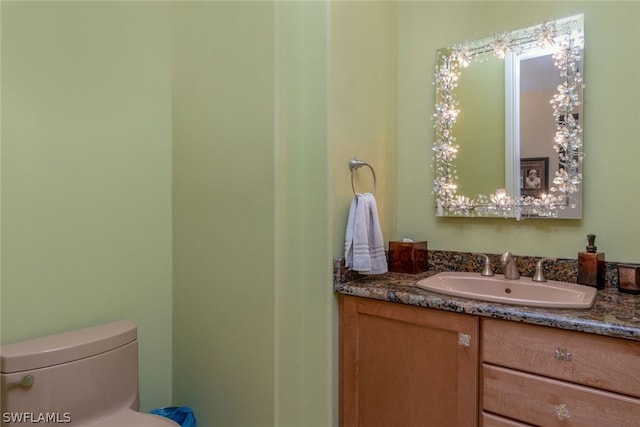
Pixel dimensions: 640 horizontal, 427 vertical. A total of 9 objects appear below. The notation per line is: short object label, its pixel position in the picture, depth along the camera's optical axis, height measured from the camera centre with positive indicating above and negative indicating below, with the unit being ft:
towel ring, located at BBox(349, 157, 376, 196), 4.76 +0.58
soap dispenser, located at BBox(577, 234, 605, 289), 4.24 -0.74
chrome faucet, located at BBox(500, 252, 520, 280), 4.64 -0.82
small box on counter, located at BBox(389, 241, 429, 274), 5.29 -0.78
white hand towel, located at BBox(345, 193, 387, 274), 4.48 -0.43
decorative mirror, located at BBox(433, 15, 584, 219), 4.60 +1.21
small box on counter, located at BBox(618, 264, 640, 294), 4.04 -0.85
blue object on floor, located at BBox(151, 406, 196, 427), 4.96 -3.04
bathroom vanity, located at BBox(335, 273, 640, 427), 3.07 -1.60
